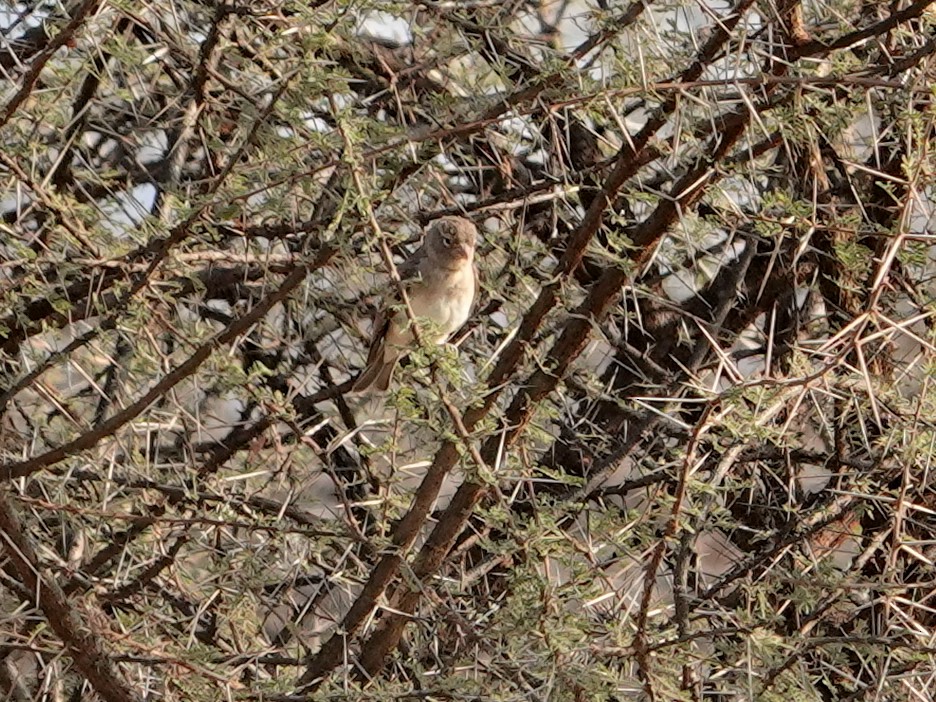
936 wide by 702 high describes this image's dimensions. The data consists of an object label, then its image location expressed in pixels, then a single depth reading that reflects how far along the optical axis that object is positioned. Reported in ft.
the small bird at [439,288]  25.99
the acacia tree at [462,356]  18.83
